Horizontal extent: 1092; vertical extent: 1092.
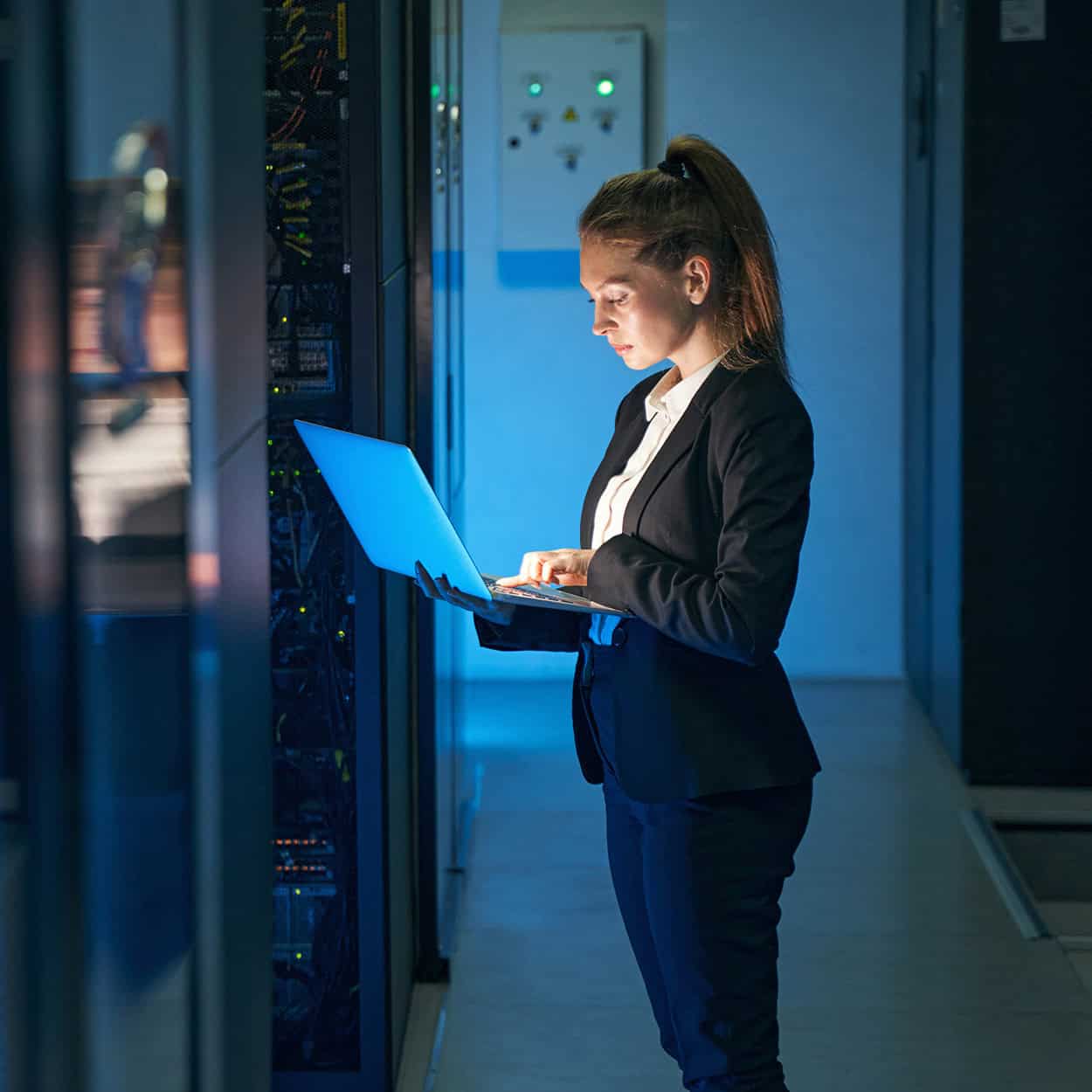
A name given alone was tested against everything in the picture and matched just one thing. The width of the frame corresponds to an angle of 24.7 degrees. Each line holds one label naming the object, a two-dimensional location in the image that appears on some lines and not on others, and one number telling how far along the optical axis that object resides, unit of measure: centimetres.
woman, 285
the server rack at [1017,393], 592
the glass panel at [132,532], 187
